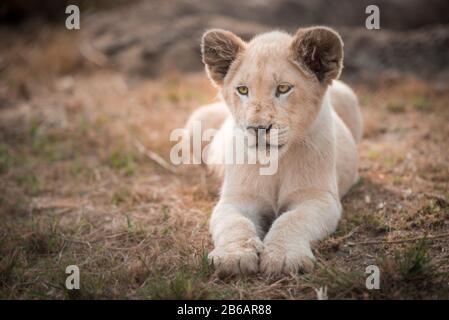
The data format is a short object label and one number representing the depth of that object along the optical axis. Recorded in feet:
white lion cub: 24.71
